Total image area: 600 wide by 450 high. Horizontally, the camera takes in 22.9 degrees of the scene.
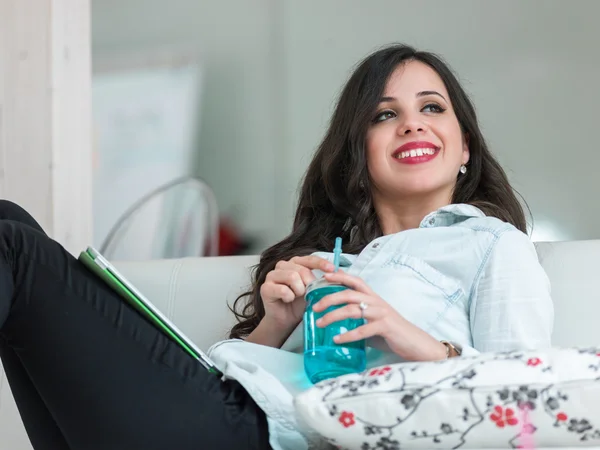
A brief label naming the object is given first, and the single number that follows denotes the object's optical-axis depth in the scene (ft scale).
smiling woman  5.85
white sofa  7.17
